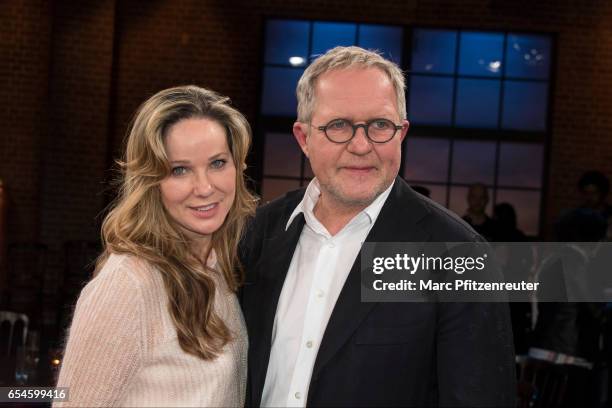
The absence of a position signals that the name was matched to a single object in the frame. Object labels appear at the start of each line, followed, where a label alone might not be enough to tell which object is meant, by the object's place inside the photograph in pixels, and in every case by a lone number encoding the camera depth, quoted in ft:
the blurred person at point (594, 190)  23.30
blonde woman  6.79
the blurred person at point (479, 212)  22.22
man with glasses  6.64
